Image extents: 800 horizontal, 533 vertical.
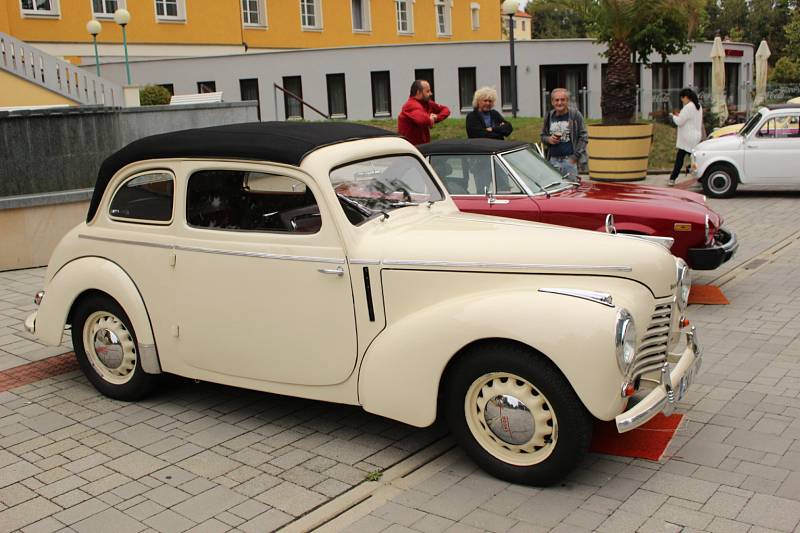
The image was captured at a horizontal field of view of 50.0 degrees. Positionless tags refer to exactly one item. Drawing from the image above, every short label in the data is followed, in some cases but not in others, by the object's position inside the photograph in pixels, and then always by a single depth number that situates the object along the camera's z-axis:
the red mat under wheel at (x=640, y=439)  4.94
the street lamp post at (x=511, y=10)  26.48
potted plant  16.86
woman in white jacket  16.08
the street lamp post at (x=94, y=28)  27.36
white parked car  14.65
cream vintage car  4.45
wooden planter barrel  16.80
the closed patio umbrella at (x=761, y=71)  27.45
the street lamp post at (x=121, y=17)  26.95
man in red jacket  10.30
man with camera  10.91
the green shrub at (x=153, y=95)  22.71
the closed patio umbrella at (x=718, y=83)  23.78
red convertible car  8.16
